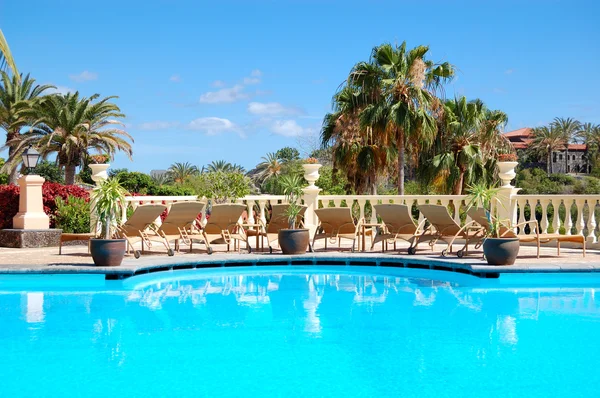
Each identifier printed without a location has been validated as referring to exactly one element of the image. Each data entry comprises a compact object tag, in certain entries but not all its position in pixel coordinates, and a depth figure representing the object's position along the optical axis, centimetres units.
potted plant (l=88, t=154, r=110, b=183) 1249
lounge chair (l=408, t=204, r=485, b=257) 1074
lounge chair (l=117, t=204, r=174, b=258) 1070
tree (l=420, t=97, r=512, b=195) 2686
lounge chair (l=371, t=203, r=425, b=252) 1131
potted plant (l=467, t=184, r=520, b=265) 952
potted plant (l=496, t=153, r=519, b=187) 1298
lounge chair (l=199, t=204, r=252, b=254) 1141
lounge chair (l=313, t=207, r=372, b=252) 1148
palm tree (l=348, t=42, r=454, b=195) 2425
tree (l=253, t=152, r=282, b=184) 6247
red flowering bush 1429
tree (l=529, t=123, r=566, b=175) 6812
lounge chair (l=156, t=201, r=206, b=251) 1105
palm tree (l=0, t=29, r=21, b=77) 1447
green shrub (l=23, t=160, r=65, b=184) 4269
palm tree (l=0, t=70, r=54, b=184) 3089
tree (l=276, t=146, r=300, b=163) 6452
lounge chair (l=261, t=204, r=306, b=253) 1183
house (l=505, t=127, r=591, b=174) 7076
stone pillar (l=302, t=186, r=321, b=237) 1364
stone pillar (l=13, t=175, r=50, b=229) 1354
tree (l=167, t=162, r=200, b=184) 6585
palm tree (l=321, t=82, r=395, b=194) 2648
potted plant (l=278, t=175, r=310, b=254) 1122
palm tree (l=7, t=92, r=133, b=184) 2994
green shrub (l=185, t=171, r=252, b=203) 1412
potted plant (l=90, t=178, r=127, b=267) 950
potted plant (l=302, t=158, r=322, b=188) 1364
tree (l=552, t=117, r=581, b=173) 6900
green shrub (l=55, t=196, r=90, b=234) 1429
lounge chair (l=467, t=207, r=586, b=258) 1019
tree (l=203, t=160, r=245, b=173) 6531
